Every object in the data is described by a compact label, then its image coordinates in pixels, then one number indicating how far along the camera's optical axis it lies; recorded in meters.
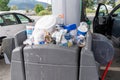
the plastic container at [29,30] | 1.25
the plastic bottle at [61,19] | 1.37
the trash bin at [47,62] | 1.03
